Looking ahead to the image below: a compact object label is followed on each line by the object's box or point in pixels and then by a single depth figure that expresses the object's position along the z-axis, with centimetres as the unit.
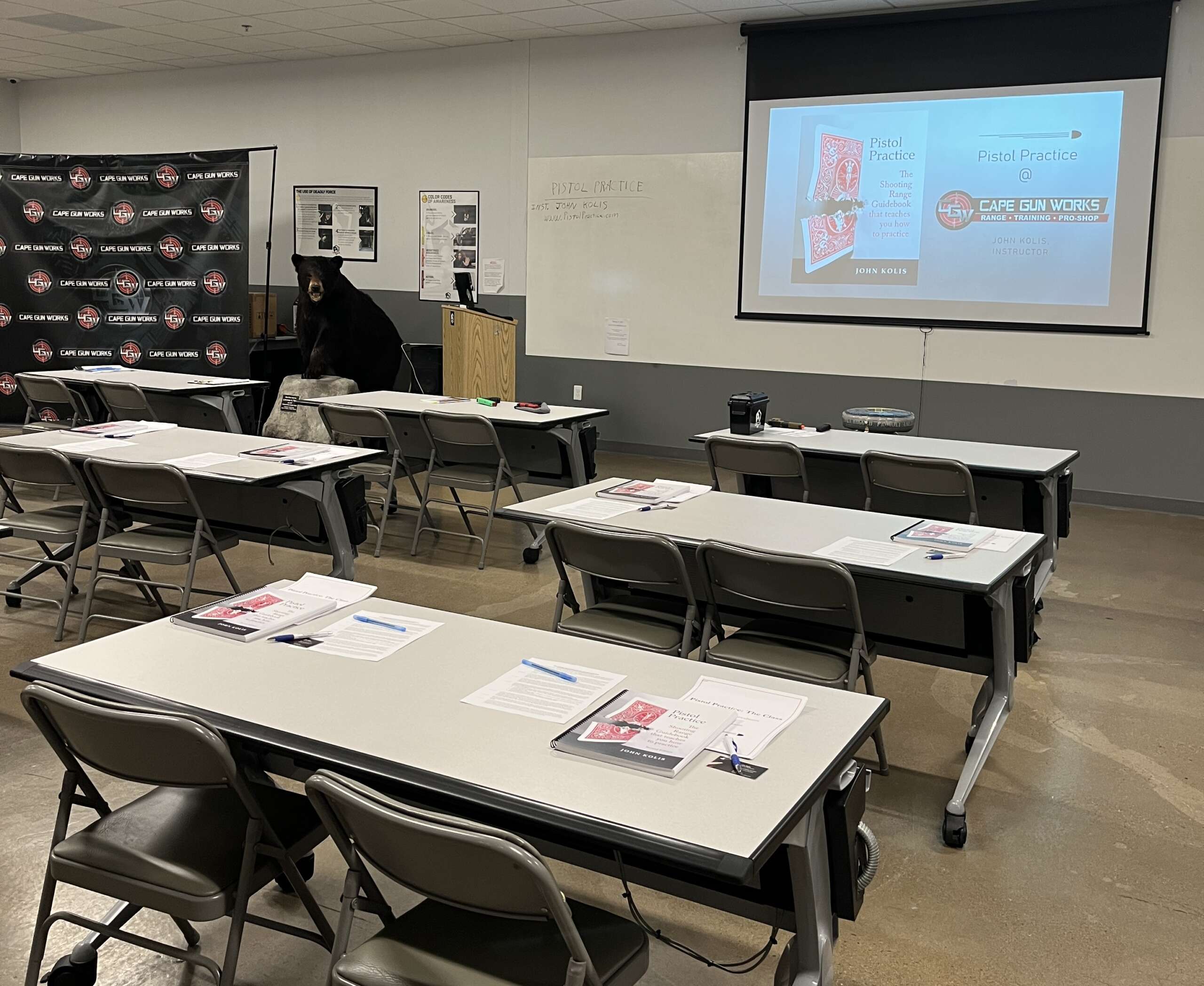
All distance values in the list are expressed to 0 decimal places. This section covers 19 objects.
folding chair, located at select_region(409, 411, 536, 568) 523
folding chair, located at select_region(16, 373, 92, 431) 627
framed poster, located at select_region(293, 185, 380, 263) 946
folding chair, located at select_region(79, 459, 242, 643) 381
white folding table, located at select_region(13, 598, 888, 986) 149
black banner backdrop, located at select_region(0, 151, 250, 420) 865
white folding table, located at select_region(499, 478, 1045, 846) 279
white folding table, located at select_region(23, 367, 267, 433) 611
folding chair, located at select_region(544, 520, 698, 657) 294
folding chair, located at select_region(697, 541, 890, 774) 275
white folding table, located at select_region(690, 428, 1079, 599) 435
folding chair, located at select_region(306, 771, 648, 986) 142
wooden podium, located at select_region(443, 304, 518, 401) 783
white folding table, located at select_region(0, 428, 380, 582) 390
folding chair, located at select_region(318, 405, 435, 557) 555
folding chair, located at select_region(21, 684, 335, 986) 171
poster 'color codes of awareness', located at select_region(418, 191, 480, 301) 897
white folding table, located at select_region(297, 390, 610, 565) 540
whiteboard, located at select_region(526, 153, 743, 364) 797
